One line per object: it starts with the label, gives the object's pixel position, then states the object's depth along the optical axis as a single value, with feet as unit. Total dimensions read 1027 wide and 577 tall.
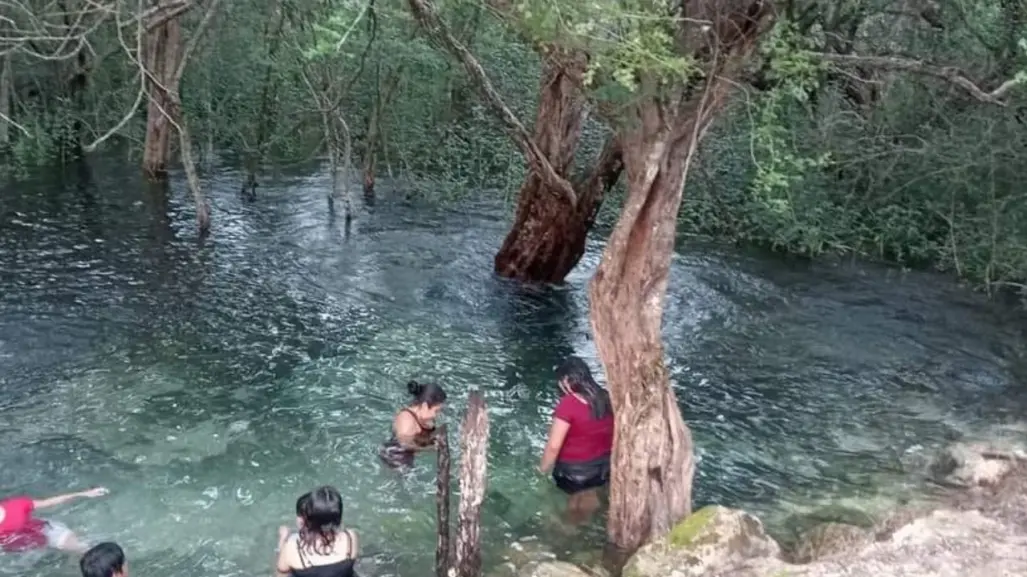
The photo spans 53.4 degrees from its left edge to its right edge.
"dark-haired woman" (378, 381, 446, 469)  30.04
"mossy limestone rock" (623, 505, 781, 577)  23.23
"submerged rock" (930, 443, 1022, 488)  31.07
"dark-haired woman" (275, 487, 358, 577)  22.00
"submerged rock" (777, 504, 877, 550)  28.40
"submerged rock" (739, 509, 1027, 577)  22.49
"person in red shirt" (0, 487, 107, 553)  25.52
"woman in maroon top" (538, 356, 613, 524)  26.99
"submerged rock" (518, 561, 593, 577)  24.30
